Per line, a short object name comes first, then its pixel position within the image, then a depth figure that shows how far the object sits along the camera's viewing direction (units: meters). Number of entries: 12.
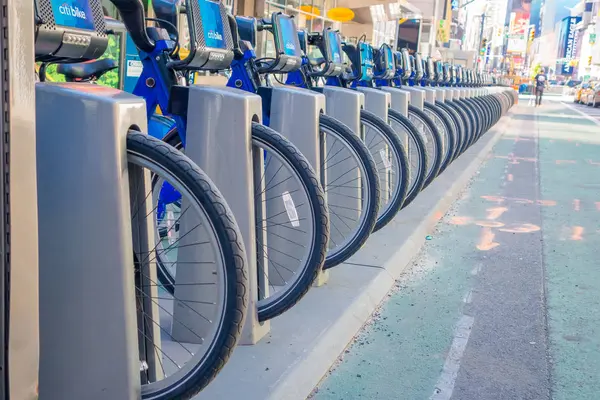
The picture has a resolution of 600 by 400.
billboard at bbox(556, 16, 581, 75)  110.94
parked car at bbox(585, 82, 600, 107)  41.19
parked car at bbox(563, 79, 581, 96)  69.38
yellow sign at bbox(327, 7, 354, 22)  18.23
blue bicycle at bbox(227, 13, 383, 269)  3.75
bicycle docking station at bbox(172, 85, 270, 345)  2.96
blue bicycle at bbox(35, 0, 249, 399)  2.15
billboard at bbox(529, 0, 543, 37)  145.93
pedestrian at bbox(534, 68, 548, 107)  35.47
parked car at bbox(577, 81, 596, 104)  44.84
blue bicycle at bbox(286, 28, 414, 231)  4.52
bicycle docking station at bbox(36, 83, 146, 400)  2.12
